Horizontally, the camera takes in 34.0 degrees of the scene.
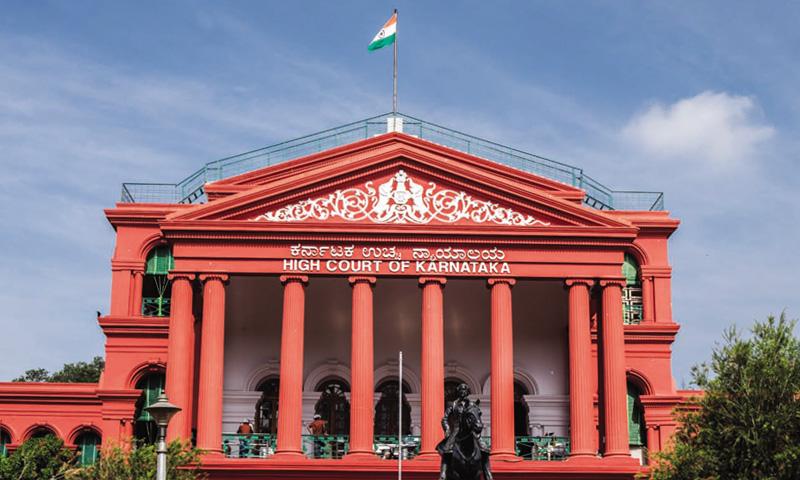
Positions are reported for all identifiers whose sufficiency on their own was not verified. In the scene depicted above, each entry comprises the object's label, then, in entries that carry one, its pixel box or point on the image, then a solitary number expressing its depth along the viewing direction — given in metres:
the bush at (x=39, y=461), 43.34
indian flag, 49.47
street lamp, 26.78
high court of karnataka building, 40.78
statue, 27.45
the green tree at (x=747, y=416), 33.59
